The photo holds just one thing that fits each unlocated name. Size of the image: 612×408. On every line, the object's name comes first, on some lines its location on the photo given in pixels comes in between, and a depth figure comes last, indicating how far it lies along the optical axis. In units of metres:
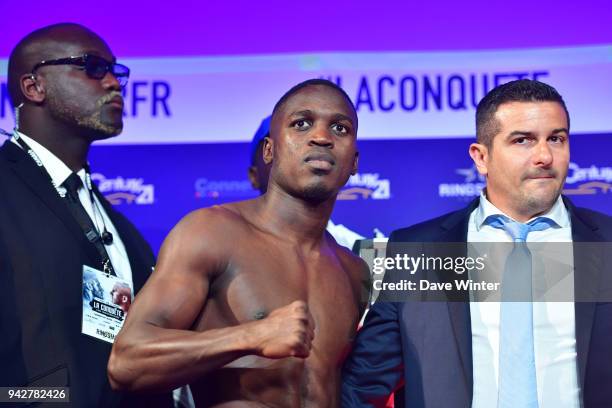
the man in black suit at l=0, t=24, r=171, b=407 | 2.69
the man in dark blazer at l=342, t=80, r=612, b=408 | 2.49
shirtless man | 2.21
